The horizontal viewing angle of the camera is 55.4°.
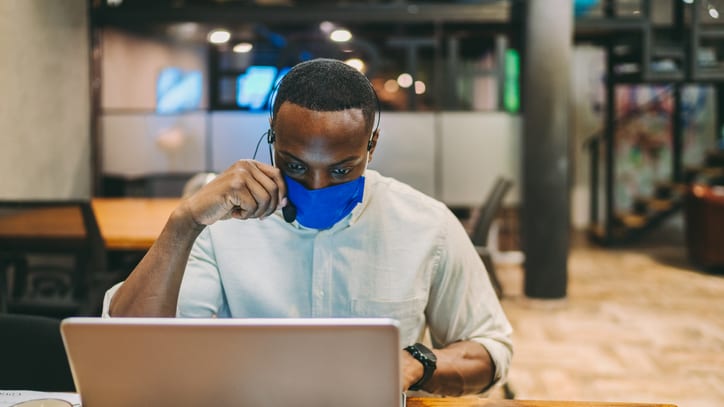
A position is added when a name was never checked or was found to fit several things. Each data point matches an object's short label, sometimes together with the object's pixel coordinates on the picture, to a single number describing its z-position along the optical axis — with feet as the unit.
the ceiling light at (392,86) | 19.74
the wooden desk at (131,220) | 10.16
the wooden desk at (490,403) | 3.62
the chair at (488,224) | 12.49
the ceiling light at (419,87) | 19.22
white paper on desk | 3.85
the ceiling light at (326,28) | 19.22
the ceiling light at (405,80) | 19.21
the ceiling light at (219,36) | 19.52
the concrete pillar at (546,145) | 17.20
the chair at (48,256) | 8.98
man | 3.94
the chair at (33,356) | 4.59
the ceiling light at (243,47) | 19.35
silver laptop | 2.75
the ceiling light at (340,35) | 19.27
